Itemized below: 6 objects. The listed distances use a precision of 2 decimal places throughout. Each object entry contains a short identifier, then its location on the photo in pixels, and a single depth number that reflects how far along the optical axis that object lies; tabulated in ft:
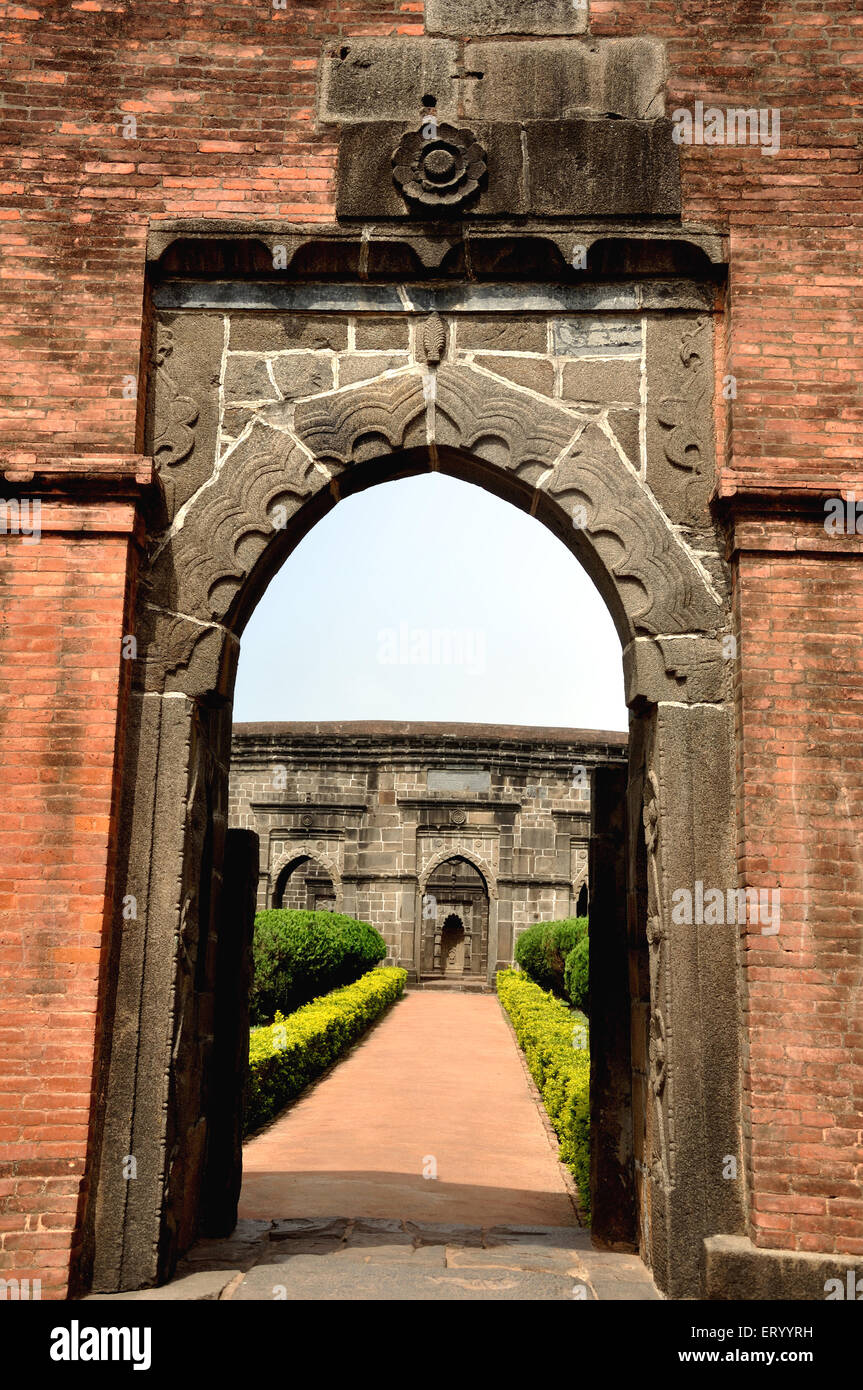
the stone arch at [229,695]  13.42
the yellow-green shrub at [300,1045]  27.68
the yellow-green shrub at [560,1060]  21.16
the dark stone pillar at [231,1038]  15.94
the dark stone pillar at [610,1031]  15.97
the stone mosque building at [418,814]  69.51
